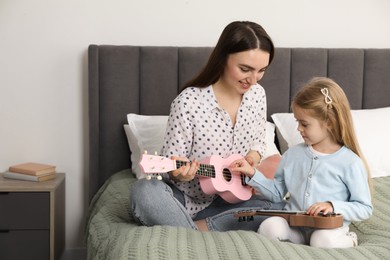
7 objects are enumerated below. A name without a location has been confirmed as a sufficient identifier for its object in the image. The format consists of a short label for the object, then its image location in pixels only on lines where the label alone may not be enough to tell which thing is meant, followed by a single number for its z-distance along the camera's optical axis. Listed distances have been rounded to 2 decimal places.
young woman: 2.05
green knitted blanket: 1.58
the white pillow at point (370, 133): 2.72
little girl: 1.82
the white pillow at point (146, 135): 2.69
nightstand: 2.64
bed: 2.79
